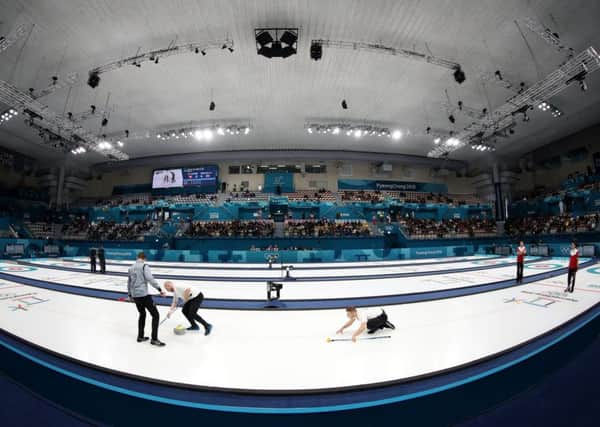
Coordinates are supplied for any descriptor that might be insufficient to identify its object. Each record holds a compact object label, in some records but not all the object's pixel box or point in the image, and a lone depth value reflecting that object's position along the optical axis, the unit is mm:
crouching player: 3497
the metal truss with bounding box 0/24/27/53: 8696
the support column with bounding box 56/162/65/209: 24156
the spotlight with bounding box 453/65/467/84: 10344
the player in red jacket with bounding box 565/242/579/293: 5934
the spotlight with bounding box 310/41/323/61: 9172
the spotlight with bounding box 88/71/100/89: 10477
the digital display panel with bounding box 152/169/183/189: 23953
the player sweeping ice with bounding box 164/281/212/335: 3625
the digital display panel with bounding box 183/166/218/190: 23562
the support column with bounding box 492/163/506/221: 23922
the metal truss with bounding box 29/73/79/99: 10883
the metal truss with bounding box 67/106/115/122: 14562
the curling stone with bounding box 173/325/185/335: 3695
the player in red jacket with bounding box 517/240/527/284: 7230
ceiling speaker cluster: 8570
